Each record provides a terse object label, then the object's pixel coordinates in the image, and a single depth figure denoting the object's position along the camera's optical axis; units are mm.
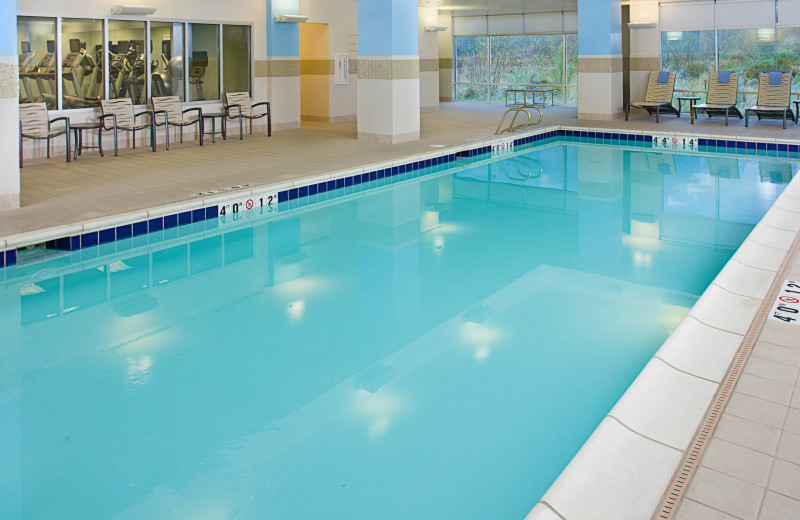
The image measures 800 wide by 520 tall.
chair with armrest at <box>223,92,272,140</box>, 10656
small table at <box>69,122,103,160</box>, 8375
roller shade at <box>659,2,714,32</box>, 13180
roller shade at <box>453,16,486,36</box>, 18203
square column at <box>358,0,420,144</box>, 9844
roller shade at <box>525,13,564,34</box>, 17109
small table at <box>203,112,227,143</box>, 10013
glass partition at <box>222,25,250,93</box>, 10852
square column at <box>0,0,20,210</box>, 5656
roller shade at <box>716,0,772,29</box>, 12680
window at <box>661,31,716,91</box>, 13453
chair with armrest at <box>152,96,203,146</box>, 9641
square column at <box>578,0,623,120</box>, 12766
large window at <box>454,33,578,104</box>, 17453
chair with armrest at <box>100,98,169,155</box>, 9016
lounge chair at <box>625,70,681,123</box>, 12688
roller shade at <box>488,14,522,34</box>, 17725
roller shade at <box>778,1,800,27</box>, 12414
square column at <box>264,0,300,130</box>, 11352
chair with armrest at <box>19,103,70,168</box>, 8031
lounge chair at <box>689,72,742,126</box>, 12102
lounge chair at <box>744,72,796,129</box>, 11484
